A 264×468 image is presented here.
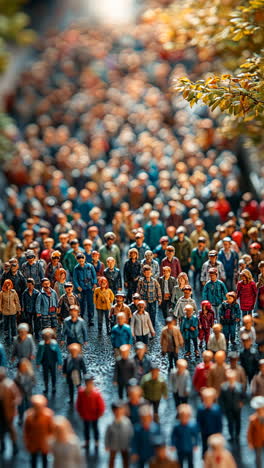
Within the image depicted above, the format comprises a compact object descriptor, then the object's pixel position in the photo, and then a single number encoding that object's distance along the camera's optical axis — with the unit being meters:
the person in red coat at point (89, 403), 14.06
